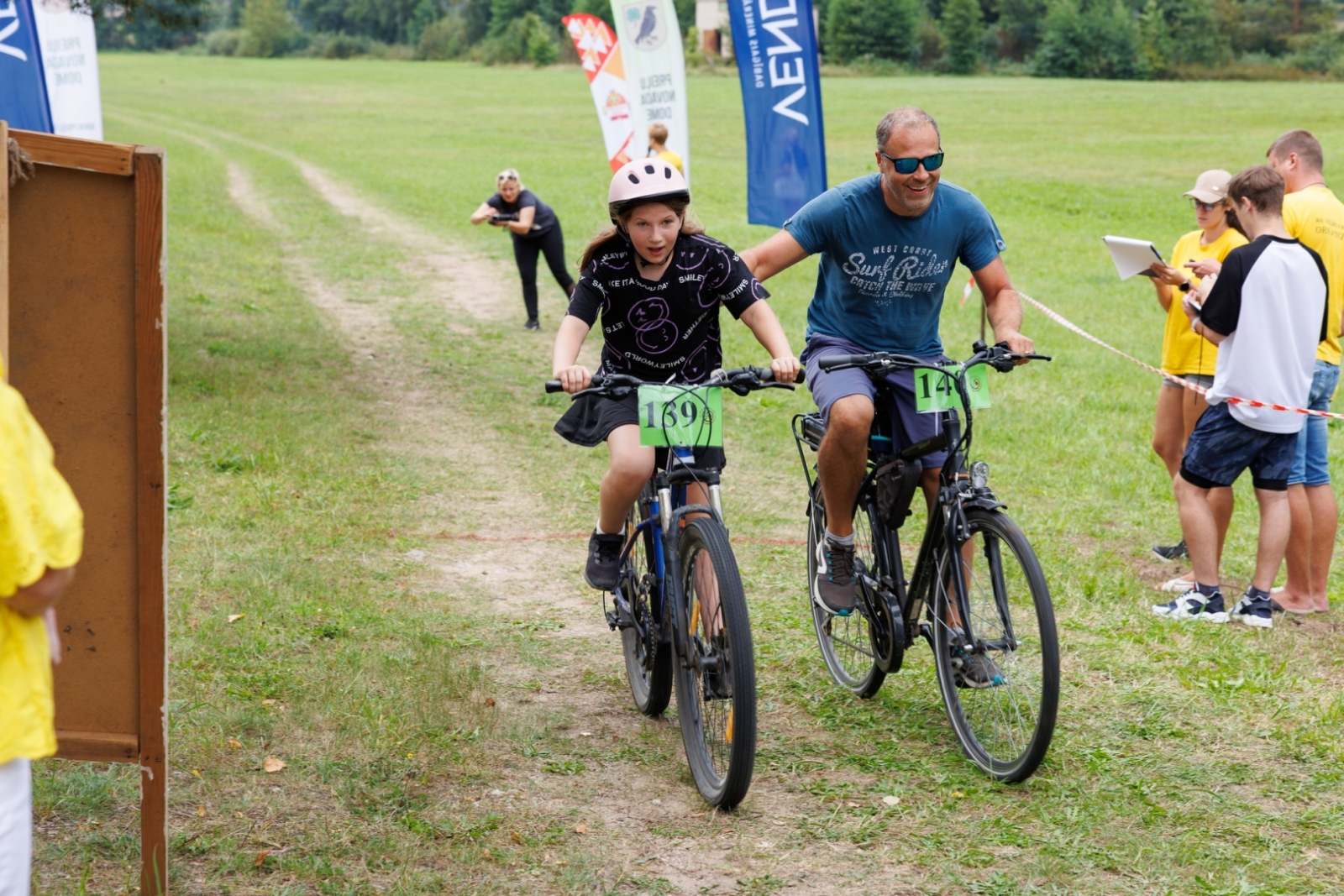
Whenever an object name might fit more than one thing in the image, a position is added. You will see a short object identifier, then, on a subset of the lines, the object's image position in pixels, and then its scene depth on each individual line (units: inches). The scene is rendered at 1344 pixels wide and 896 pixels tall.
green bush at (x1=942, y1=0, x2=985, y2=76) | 7239.2
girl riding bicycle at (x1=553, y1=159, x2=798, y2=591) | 364.5
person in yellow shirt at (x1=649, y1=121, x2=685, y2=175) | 1286.9
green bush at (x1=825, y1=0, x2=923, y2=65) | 7268.7
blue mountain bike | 323.6
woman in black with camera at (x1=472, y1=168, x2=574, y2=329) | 1211.9
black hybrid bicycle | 339.3
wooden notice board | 261.7
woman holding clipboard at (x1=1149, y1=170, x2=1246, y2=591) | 553.3
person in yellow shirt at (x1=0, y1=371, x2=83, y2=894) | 182.9
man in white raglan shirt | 470.0
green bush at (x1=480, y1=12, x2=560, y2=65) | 7352.4
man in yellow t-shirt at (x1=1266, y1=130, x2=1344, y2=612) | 508.4
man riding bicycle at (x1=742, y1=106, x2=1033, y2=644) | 374.6
